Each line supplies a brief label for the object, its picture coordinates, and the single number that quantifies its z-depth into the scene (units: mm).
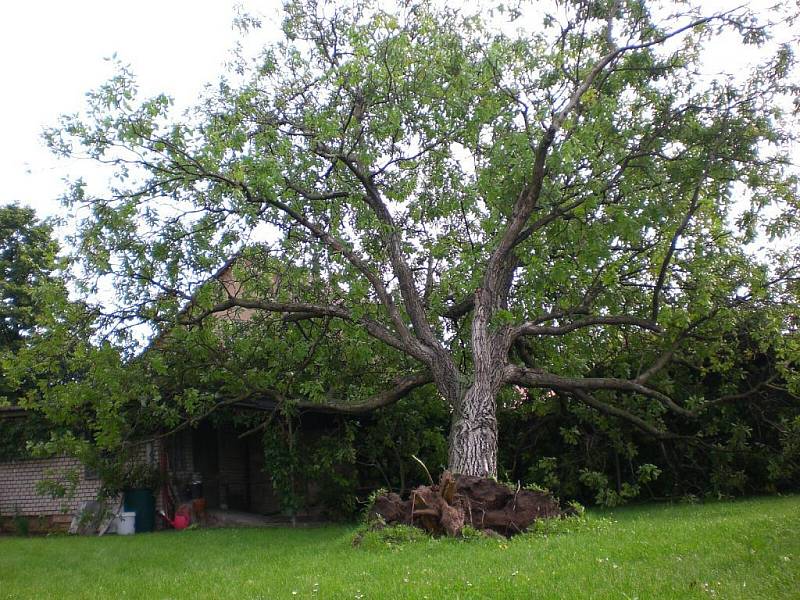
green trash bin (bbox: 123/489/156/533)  15852
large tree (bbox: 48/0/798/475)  11688
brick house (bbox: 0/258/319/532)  16703
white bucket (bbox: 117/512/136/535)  15469
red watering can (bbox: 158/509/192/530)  15789
